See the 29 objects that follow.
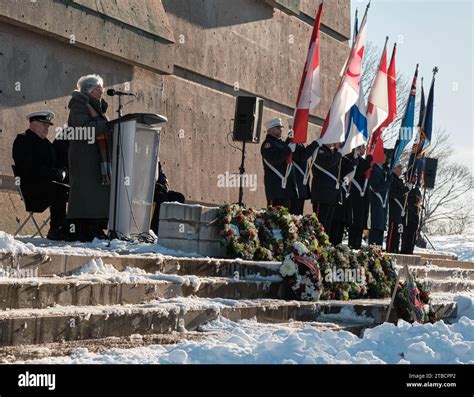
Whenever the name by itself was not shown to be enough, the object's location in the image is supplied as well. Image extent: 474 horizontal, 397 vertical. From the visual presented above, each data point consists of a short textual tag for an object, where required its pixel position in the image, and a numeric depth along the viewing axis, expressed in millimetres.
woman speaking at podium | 9930
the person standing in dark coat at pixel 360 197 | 15477
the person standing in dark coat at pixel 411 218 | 18125
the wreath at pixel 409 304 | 10695
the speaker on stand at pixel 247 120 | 14359
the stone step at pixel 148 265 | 7629
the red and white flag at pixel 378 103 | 15797
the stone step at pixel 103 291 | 6941
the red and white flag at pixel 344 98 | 13836
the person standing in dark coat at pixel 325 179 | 14000
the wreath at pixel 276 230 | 11508
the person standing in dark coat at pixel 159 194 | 11781
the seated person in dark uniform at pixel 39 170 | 10180
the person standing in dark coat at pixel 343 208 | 14898
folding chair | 10330
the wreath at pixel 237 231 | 10867
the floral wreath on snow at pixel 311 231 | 12020
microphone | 11789
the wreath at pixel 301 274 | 10312
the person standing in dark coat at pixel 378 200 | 16047
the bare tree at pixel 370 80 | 41250
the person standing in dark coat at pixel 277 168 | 12797
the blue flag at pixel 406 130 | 16453
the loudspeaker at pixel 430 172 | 21016
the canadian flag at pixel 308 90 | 13312
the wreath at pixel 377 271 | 12477
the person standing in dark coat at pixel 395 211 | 17094
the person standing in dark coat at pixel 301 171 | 13180
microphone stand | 9883
